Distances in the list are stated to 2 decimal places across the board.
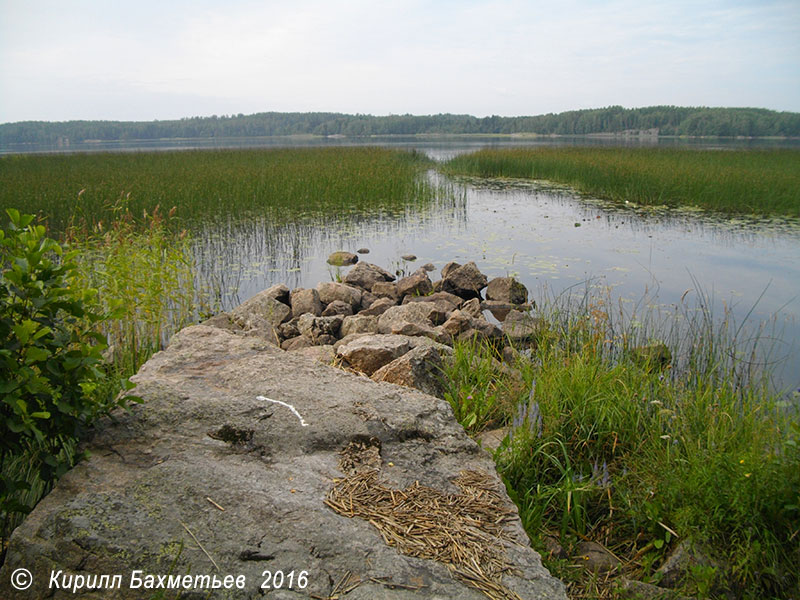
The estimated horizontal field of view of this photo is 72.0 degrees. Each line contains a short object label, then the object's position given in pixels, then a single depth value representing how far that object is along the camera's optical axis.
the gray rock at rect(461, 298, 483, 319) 7.25
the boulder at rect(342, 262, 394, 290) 8.57
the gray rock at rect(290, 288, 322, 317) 6.96
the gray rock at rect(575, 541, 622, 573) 2.54
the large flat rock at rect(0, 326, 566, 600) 1.71
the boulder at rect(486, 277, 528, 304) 7.94
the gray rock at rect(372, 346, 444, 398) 3.62
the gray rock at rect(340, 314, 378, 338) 6.11
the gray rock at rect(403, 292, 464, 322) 7.37
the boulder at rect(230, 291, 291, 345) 5.71
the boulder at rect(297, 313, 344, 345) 6.00
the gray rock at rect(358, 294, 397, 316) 7.19
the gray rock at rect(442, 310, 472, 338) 6.08
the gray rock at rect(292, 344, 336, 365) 4.25
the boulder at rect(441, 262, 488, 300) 8.38
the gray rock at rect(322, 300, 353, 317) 6.97
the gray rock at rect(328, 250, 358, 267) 10.10
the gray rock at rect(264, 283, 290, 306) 7.07
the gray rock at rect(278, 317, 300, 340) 6.30
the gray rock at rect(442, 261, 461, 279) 8.84
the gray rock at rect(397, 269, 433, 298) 8.02
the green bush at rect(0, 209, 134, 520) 1.78
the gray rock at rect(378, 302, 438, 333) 6.10
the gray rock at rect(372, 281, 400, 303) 8.03
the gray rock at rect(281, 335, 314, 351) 5.62
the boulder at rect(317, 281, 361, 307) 7.45
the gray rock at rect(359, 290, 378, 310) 7.74
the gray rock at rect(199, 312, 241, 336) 5.97
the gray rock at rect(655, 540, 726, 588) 2.36
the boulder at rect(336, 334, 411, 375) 4.07
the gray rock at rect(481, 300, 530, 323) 7.68
